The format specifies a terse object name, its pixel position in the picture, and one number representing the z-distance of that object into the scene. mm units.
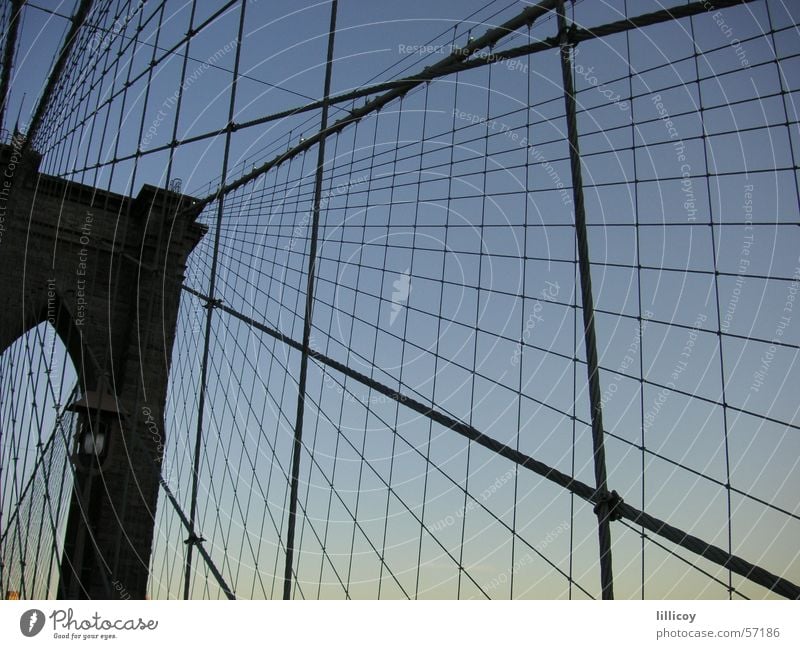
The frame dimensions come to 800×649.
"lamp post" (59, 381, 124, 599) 5277
